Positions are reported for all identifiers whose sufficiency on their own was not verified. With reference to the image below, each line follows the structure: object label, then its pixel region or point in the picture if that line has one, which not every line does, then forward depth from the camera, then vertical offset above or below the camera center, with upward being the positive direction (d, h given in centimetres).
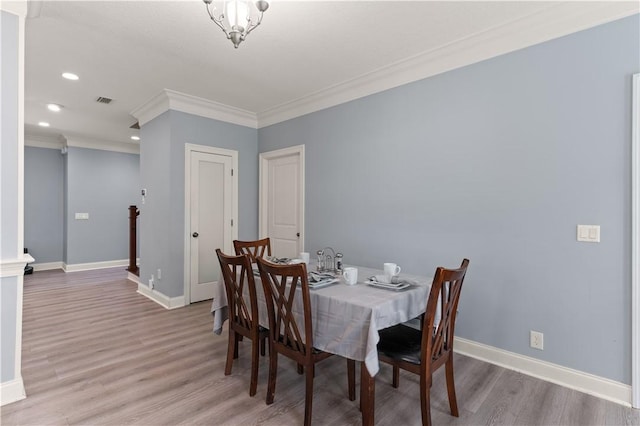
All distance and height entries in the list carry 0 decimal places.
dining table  170 -57
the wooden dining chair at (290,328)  181 -69
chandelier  189 +114
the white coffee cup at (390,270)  221 -38
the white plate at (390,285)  203 -45
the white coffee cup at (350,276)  216 -41
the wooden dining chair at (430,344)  169 -76
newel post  592 -47
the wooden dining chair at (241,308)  219 -69
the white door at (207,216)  438 -5
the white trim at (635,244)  204 -18
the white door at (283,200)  443 +19
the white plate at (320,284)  205 -45
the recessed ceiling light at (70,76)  347 +147
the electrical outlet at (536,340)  243 -94
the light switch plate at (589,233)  221 -13
